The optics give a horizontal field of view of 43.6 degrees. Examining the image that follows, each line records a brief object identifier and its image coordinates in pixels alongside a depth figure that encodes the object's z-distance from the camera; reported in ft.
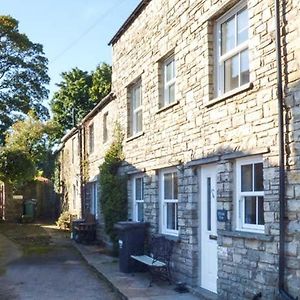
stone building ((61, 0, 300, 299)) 16.85
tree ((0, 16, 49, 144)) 75.06
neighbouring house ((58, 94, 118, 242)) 42.54
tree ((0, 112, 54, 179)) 79.98
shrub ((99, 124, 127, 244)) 34.83
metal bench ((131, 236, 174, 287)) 25.24
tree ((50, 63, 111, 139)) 100.98
